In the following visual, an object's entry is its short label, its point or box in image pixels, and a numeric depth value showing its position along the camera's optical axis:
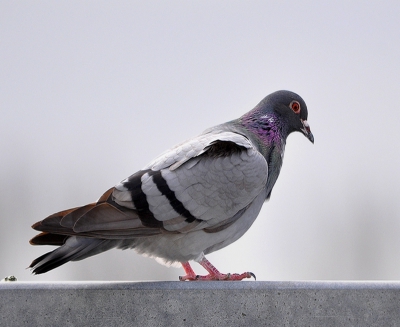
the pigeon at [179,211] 8.72
